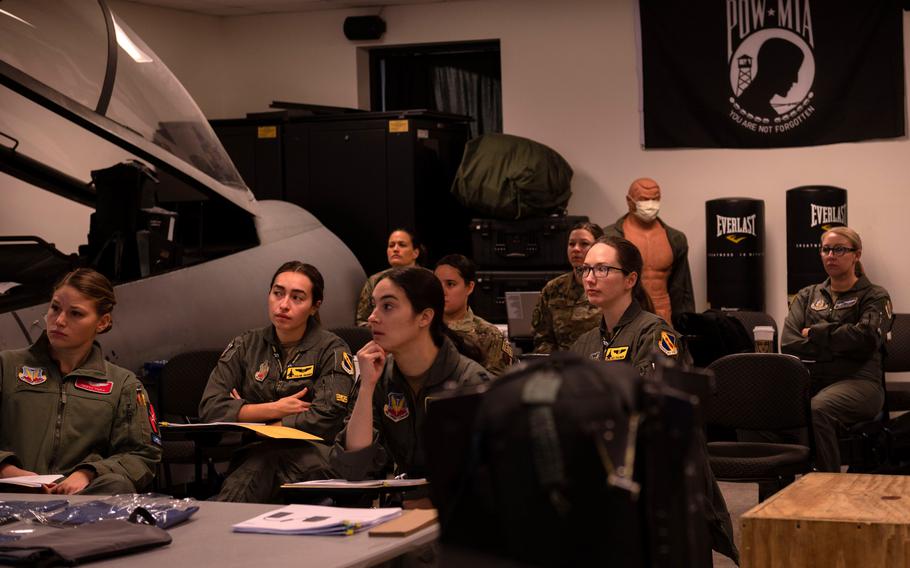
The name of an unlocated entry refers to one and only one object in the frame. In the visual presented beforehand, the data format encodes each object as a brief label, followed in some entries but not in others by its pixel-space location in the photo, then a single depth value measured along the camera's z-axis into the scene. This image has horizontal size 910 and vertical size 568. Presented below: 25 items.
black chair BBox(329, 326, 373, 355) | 5.78
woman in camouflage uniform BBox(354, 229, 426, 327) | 7.71
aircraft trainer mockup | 5.07
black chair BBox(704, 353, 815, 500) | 5.26
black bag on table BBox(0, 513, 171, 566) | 2.47
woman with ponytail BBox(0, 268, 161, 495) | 3.83
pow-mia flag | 8.59
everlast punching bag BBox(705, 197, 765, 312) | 8.46
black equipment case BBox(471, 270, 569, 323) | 8.51
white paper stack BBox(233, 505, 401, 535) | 2.75
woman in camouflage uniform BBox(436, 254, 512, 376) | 5.61
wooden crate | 3.19
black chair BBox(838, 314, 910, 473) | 5.89
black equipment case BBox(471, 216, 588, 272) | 8.59
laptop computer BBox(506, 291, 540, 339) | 7.22
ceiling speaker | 9.71
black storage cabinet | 8.88
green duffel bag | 8.66
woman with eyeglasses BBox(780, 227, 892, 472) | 6.11
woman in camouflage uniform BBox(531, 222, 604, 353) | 6.44
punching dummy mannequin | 8.25
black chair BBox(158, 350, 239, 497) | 5.43
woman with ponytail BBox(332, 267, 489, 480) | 3.66
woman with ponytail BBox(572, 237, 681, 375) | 4.18
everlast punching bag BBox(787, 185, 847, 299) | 8.28
